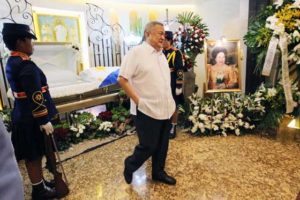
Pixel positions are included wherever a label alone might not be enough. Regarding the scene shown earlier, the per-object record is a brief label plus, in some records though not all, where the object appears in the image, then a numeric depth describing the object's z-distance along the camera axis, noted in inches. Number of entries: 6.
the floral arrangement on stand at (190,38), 127.8
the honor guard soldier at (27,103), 60.2
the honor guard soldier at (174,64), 108.8
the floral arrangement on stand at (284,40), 97.0
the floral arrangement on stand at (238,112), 112.0
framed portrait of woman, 124.0
